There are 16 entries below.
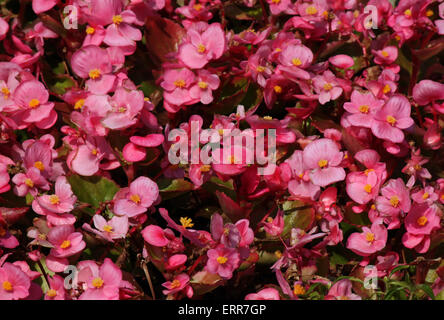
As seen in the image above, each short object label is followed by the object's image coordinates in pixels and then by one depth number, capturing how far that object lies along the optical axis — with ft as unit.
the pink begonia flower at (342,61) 3.57
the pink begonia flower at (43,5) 3.55
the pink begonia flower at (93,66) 3.44
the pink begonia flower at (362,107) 3.40
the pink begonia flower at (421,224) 3.31
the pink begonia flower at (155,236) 3.25
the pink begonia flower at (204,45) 3.47
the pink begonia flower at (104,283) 3.19
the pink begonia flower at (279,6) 3.64
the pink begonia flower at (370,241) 3.32
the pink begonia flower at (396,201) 3.30
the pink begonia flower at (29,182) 3.32
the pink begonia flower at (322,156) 3.36
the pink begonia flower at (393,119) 3.37
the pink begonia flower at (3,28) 3.58
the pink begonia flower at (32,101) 3.41
